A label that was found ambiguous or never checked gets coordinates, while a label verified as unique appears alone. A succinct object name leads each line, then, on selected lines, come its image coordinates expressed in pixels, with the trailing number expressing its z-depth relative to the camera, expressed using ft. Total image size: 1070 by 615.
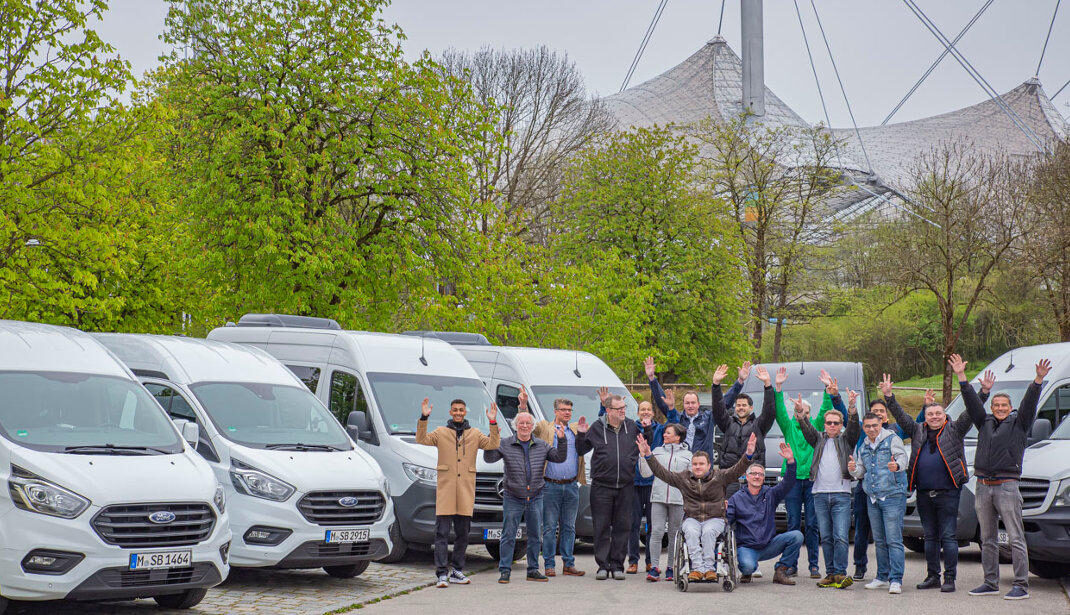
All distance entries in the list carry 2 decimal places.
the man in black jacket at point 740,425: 40.63
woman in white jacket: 39.75
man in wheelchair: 37.88
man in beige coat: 38.09
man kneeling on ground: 39.04
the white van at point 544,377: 50.83
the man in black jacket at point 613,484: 39.91
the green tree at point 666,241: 110.73
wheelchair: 37.45
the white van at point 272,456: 34.50
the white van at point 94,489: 26.68
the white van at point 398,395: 41.27
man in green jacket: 40.27
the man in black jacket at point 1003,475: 36.50
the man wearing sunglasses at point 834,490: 38.52
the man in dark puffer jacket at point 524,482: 39.19
